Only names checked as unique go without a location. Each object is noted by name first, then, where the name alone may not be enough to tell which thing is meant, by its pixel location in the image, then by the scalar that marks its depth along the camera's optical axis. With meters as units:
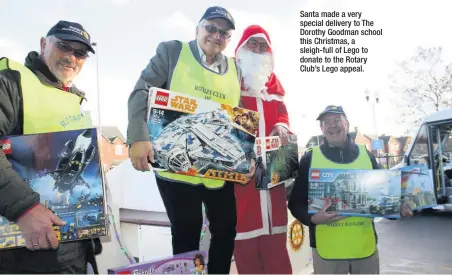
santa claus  2.06
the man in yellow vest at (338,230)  2.19
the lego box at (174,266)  1.66
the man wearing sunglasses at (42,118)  1.40
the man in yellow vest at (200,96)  1.76
